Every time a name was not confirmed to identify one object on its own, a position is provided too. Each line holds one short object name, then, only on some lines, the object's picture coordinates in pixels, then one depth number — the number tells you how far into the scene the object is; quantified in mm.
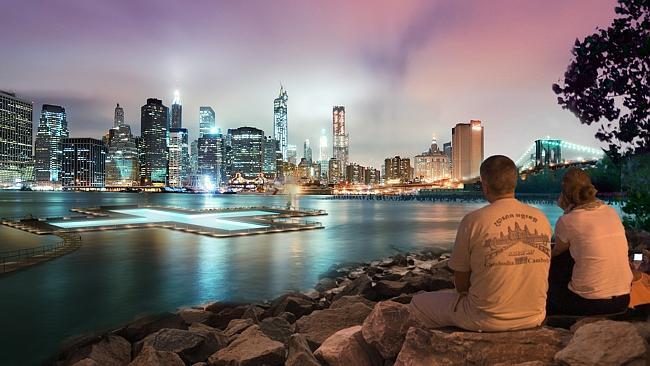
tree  10594
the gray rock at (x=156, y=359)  5336
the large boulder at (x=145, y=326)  7789
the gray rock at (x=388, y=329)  4543
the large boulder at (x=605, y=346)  3545
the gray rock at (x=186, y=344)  6055
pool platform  30172
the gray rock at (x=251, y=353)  5324
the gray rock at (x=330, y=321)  6056
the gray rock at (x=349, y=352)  4688
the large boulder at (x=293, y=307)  9234
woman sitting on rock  4422
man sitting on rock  3545
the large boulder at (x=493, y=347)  3812
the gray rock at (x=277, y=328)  6848
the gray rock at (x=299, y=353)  4855
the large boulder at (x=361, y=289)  9462
